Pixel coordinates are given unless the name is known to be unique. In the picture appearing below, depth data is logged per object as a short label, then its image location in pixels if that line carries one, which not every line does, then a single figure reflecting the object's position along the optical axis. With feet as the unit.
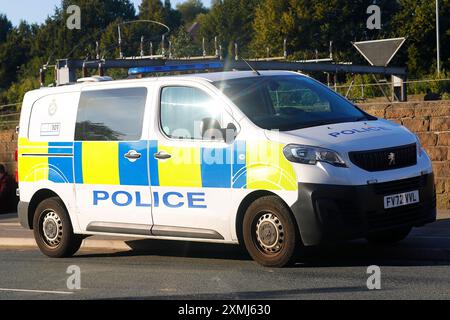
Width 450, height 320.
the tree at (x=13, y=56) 288.51
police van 27.71
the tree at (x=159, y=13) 307.58
